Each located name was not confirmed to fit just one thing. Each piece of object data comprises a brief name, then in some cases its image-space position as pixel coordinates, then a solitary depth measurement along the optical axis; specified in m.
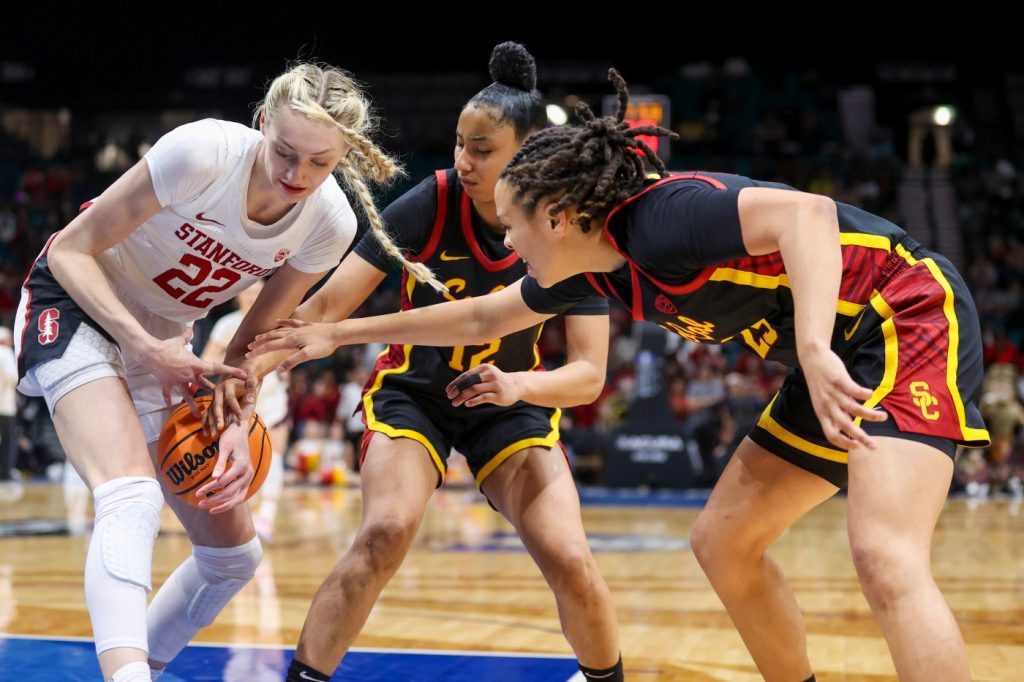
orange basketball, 3.21
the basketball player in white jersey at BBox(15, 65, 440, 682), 2.87
